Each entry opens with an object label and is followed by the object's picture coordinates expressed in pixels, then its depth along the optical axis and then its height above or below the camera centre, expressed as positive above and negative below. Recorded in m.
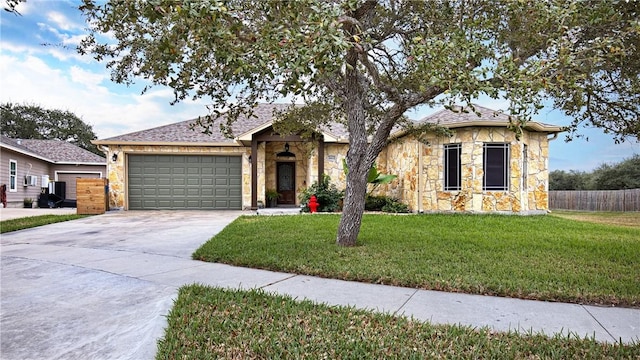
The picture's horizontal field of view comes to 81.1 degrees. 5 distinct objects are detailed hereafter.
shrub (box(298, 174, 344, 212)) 13.48 -0.64
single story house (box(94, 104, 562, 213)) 12.00 +0.48
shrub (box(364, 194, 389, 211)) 13.79 -0.88
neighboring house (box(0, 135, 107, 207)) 17.94 +0.77
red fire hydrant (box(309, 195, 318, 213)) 13.00 -0.89
